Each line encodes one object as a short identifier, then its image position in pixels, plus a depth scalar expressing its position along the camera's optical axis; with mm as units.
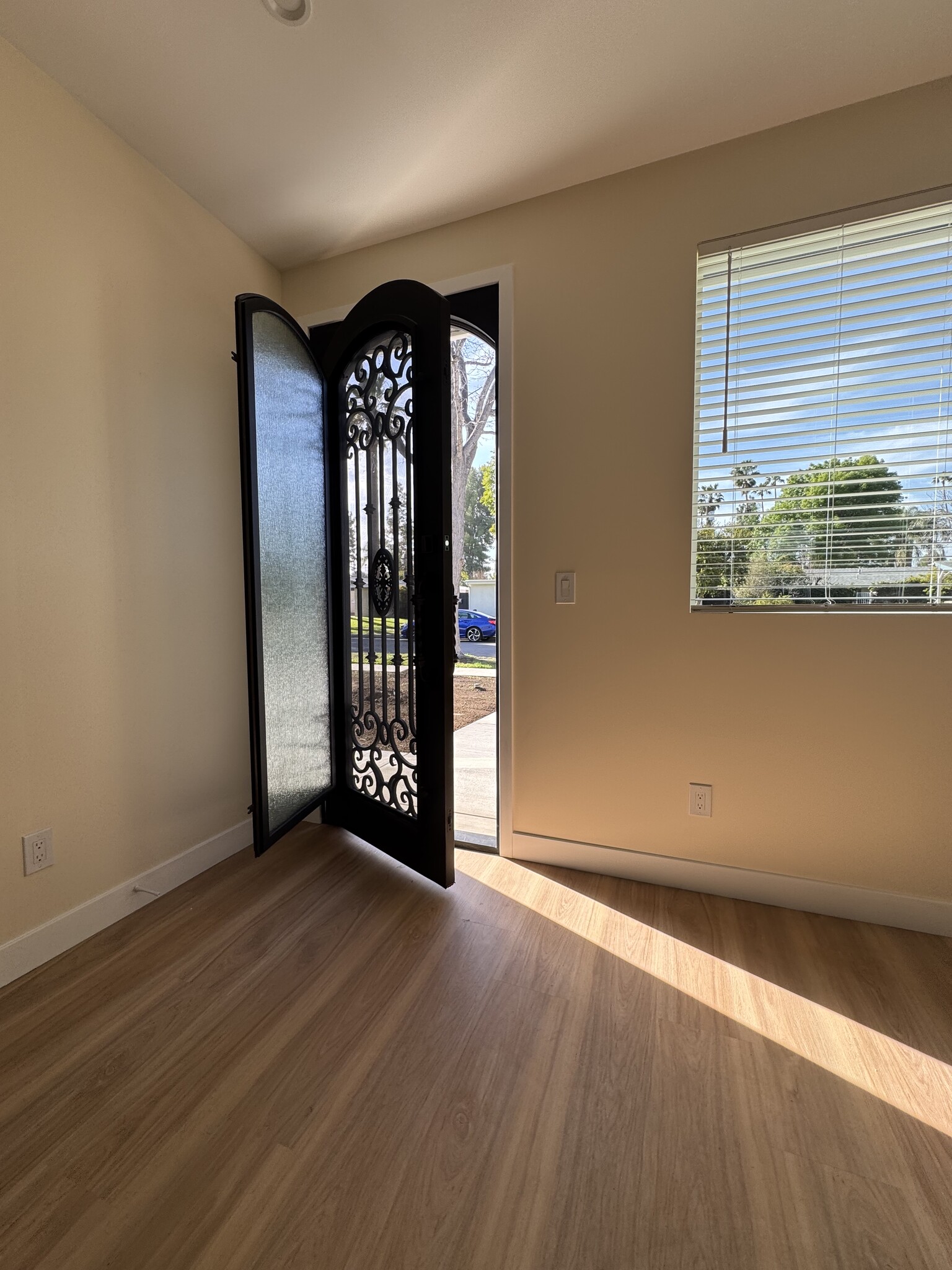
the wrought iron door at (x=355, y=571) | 1984
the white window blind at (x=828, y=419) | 1791
